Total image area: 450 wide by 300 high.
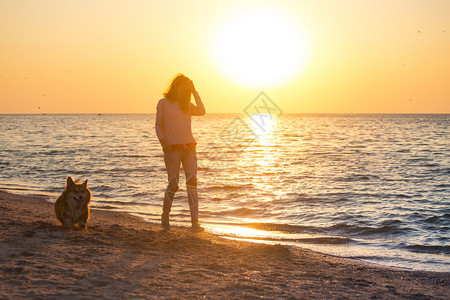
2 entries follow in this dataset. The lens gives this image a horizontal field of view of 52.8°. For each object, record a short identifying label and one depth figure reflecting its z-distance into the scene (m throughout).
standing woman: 7.18
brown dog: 7.04
